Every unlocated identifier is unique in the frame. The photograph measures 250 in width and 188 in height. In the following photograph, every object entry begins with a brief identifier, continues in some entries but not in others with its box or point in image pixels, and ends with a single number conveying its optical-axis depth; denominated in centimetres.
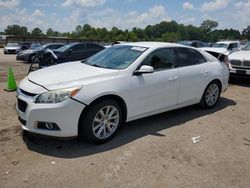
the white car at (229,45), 1221
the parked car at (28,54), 1349
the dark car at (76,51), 977
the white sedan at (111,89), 288
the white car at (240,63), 662
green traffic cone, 589
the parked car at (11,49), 2132
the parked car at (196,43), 1742
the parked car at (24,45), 2148
